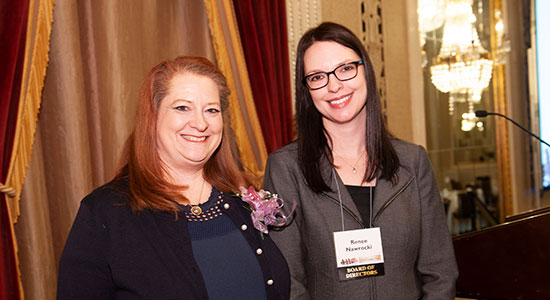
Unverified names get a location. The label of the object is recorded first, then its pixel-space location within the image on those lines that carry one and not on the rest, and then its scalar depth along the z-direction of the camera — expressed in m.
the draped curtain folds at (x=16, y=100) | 2.14
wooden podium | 2.54
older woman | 1.60
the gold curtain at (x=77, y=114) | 2.37
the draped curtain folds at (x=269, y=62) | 3.33
